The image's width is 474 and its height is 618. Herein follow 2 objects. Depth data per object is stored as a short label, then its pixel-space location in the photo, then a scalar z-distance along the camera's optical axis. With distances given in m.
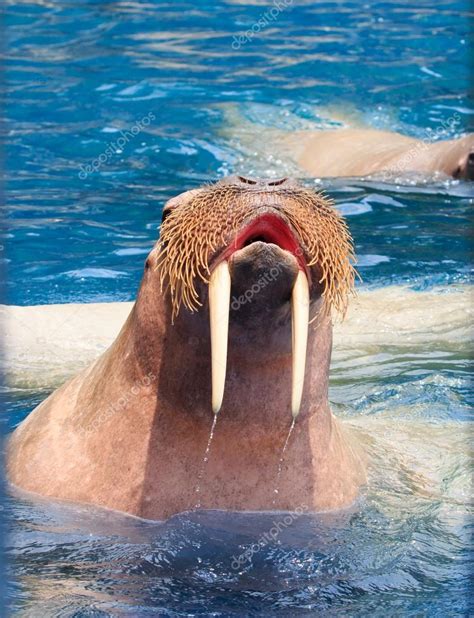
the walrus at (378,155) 22.58
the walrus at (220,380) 7.91
